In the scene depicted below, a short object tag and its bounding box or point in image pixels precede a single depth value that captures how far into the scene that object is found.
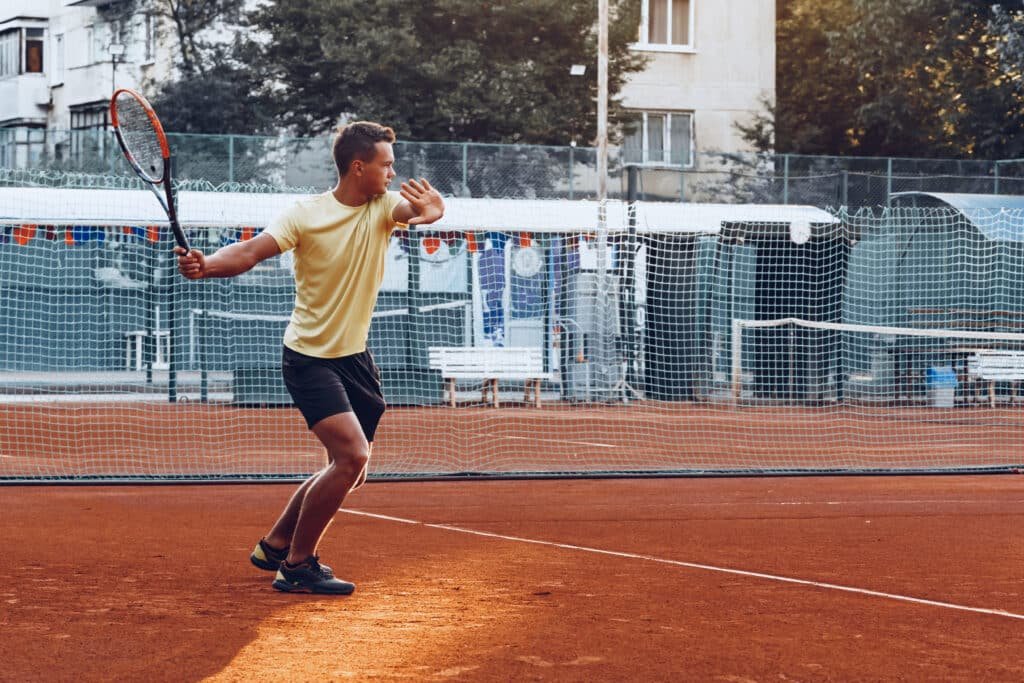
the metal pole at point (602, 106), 24.66
